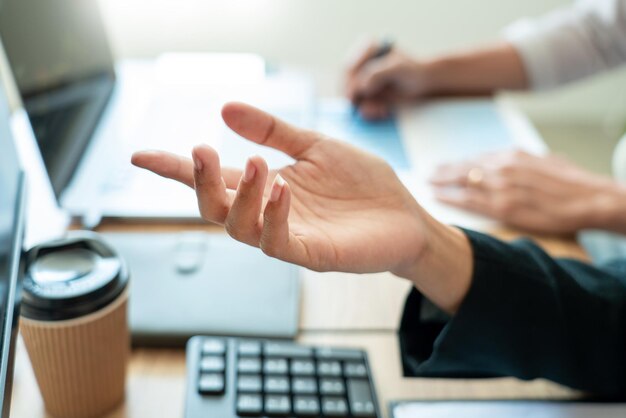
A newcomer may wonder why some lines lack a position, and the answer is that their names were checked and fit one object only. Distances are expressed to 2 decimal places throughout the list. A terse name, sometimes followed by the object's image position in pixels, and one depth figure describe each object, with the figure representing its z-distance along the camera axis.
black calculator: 0.48
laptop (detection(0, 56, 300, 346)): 0.56
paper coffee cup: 0.42
